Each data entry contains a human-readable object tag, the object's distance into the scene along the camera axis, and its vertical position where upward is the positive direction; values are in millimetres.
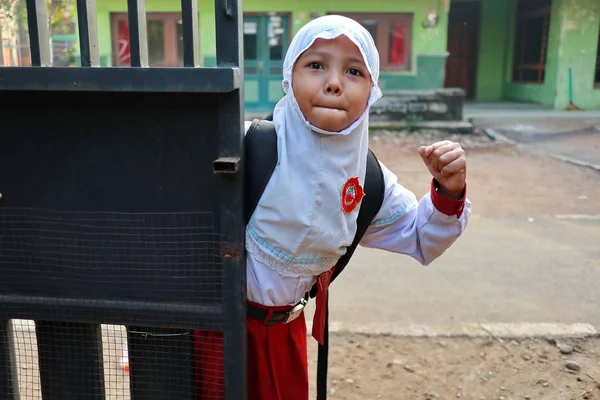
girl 1431 -287
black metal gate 1352 -345
